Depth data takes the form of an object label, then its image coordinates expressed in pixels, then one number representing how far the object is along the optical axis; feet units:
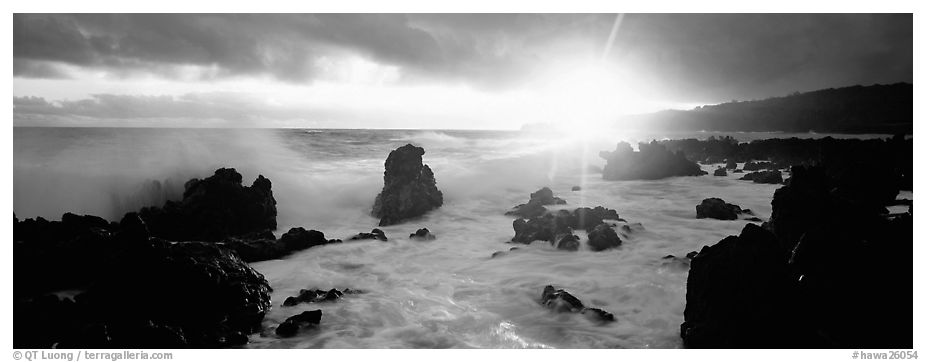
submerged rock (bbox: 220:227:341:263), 30.58
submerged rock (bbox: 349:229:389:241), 36.81
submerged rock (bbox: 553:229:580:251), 31.91
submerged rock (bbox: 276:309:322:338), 18.72
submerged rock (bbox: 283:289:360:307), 22.18
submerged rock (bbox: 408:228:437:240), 37.45
